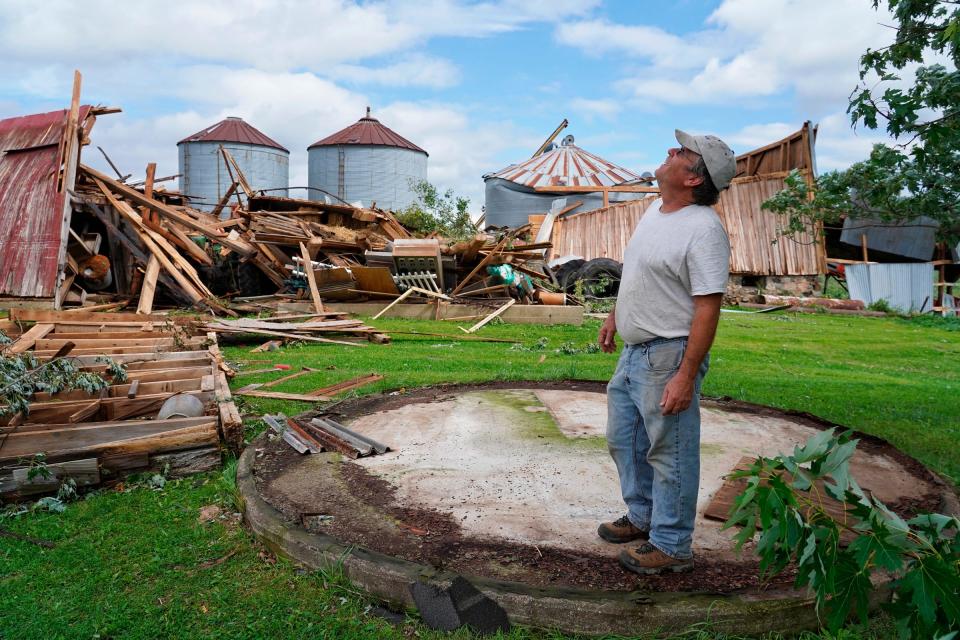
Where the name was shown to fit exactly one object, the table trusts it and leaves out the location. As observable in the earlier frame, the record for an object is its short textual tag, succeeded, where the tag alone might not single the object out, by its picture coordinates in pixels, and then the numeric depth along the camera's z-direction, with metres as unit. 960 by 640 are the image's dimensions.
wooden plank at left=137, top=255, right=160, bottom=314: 12.15
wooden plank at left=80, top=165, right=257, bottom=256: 13.59
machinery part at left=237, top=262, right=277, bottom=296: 15.11
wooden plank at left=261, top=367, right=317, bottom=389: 7.06
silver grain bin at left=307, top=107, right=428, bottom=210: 28.61
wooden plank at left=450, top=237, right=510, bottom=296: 14.30
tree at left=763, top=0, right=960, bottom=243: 3.99
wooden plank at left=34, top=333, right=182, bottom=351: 7.07
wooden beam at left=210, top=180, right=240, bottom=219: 17.66
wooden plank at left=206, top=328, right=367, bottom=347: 9.89
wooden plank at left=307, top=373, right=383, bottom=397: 6.70
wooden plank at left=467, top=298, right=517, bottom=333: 12.00
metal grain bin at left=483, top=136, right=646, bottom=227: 26.39
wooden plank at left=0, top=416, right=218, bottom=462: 4.05
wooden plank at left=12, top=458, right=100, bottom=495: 3.88
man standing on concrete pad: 2.82
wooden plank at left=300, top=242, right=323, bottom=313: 12.70
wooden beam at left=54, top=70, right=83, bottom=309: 12.89
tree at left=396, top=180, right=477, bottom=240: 22.14
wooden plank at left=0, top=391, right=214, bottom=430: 4.70
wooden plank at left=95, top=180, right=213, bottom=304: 12.98
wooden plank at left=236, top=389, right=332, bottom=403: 6.40
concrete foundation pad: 2.90
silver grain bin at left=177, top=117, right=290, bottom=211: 28.02
